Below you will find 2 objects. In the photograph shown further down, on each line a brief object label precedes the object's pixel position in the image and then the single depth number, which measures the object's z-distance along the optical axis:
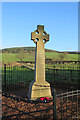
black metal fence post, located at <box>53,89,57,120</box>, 2.59
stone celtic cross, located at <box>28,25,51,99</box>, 4.66
